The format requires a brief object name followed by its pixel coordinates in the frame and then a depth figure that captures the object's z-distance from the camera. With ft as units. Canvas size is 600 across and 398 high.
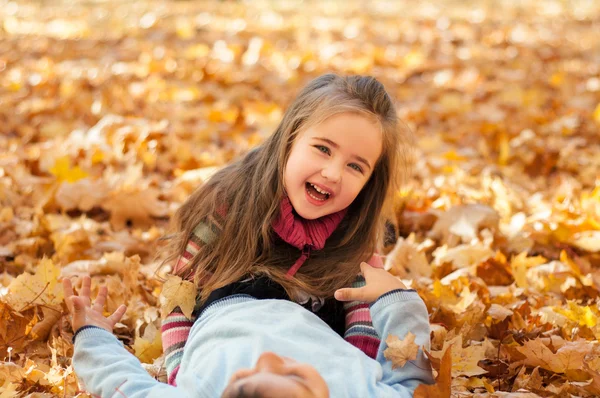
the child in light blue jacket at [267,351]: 5.31
